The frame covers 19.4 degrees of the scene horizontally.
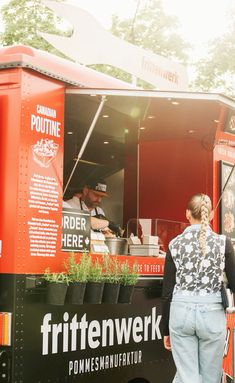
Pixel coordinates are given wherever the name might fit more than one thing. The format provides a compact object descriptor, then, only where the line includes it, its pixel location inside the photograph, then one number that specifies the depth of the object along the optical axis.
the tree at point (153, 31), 22.83
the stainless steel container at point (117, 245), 5.96
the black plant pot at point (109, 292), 5.21
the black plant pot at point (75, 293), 4.85
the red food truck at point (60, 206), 4.64
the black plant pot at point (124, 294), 5.36
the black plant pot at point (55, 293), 4.70
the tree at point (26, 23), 19.00
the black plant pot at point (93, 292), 5.02
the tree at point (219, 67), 21.89
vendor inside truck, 6.69
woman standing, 4.68
